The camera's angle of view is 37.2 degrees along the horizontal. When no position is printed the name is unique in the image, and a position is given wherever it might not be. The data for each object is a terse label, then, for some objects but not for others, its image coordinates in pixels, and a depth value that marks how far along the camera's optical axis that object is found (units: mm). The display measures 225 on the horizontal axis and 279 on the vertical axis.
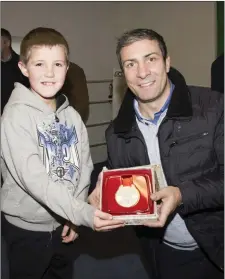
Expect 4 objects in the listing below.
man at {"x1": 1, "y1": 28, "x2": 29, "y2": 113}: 2363
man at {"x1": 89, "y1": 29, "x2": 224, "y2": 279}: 1183
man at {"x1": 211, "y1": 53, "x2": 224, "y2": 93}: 1583
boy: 1088
